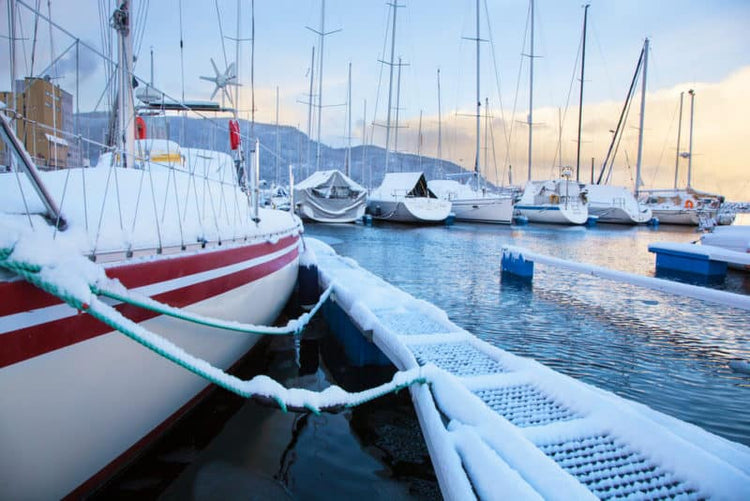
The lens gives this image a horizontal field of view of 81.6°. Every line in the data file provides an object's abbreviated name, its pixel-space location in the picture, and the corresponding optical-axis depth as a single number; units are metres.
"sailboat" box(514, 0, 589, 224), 36.34
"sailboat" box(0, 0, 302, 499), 1.99
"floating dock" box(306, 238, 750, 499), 2.18
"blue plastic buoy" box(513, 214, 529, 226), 37.09
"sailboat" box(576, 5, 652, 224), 38.72
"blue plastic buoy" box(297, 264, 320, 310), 7.27
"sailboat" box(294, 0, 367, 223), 32.00
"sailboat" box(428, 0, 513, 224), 34.66
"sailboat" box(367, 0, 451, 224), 32.66
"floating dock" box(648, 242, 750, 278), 11.02
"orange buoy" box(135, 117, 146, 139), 6.65
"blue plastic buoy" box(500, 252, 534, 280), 10.70
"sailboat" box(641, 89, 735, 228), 39.66
